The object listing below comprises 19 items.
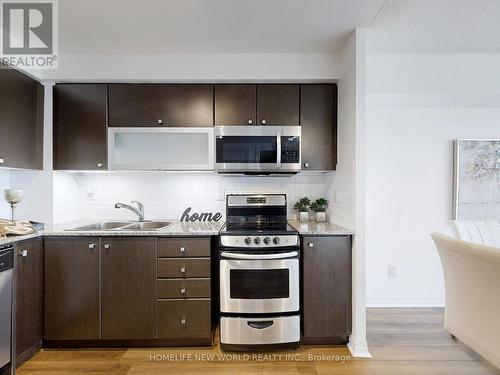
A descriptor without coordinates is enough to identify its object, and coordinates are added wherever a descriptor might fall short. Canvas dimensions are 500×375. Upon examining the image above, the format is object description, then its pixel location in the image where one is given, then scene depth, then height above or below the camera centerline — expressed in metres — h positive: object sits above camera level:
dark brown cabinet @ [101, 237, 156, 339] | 2.33 -0.84
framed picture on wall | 3.14 +0.01
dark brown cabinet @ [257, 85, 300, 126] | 2.77 +0.76
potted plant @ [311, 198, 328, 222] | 2.95 -0.22
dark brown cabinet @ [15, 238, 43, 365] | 2.09 -0.82
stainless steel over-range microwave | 2.70 +0.35
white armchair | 1.54 -0.60
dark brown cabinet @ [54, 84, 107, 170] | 2.73 +0.52
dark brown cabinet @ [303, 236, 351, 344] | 2.35 -0.80
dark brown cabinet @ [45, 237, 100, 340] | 2.33 -0.81
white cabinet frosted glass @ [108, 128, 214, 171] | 2.74 +0.34
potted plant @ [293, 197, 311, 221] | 2.99 -0.21
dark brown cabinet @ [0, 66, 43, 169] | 2.29 +0.54
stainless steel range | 2.28 -0.79
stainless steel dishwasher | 1.90 -0.76
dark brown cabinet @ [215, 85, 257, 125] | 2.77 +0.79
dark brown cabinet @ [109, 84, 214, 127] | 2.74 +0.75
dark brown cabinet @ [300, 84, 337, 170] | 2.79 +0.57
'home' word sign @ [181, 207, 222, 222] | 3.04 -0.31
